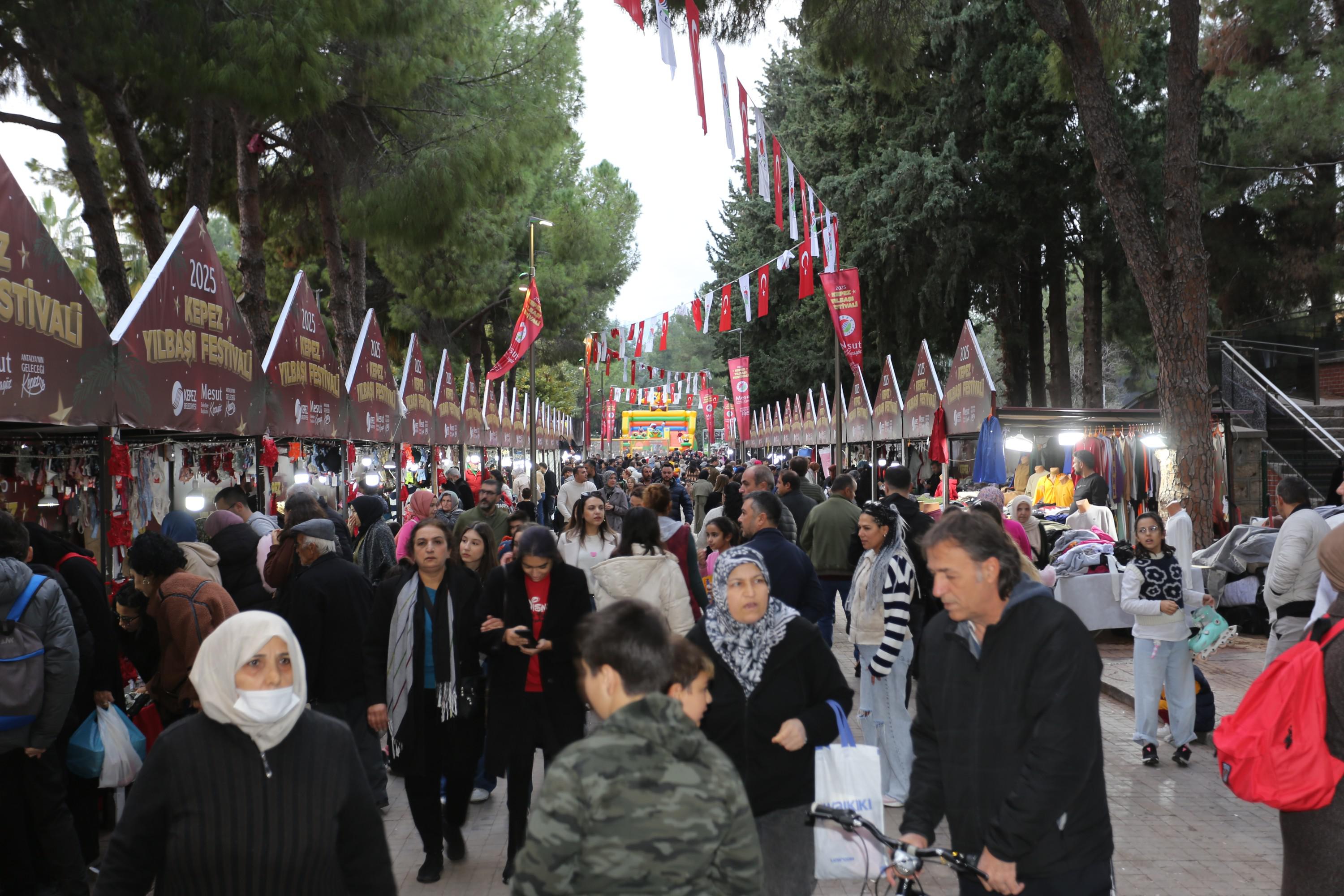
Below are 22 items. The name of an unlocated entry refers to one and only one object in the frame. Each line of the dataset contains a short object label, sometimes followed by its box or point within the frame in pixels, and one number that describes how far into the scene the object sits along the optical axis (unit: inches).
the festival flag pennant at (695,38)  410.6
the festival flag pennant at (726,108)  458.3
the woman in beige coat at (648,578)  234.5
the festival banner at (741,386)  1435.8
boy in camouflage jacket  86.8
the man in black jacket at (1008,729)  112.1
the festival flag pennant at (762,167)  548.1
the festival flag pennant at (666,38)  380.2
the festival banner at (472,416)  773.3
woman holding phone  210.5
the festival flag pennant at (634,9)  364.5
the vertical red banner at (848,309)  749.9
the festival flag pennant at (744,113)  492.1
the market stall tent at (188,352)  282.8
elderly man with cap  233.3
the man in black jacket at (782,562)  245.3
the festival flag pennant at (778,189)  599.2
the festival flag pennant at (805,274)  798.5
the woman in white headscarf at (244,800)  106.0
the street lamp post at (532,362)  847.7
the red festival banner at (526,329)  796.6
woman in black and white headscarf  149.5
